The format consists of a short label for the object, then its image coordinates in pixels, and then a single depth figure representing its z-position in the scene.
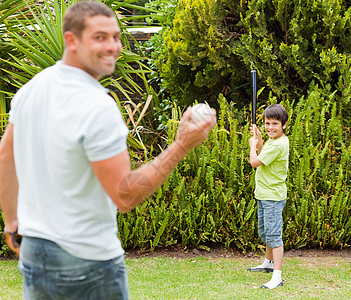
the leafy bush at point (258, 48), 6.07
